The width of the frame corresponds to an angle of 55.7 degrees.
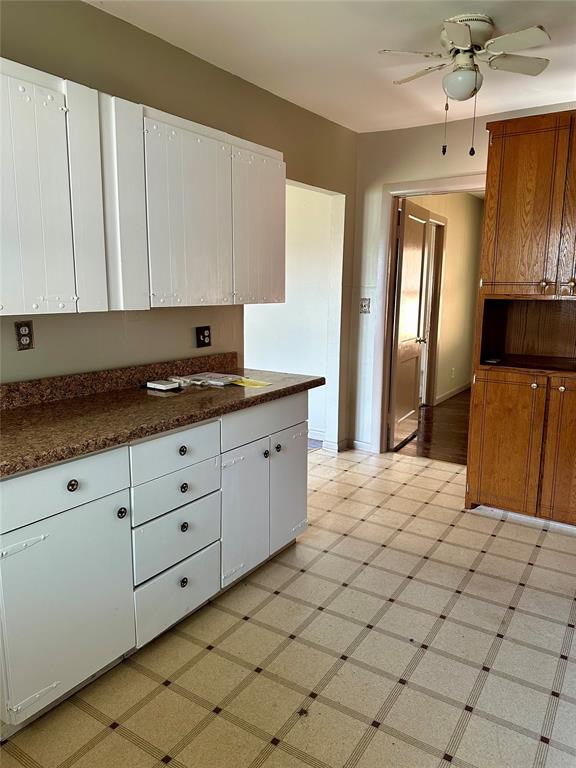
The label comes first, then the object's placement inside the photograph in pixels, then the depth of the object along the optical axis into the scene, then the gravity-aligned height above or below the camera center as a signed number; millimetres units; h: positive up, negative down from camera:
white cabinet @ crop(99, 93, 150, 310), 2049 +379
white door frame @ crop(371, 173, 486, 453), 3998 +209
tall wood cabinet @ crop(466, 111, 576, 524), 2982 -98
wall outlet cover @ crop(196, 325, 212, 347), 2975 -202
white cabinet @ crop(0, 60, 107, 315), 1748 +341
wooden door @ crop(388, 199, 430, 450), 4504 -199
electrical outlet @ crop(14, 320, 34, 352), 2102 -142
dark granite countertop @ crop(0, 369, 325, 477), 1614 -432
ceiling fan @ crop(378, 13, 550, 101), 2201 +1057
